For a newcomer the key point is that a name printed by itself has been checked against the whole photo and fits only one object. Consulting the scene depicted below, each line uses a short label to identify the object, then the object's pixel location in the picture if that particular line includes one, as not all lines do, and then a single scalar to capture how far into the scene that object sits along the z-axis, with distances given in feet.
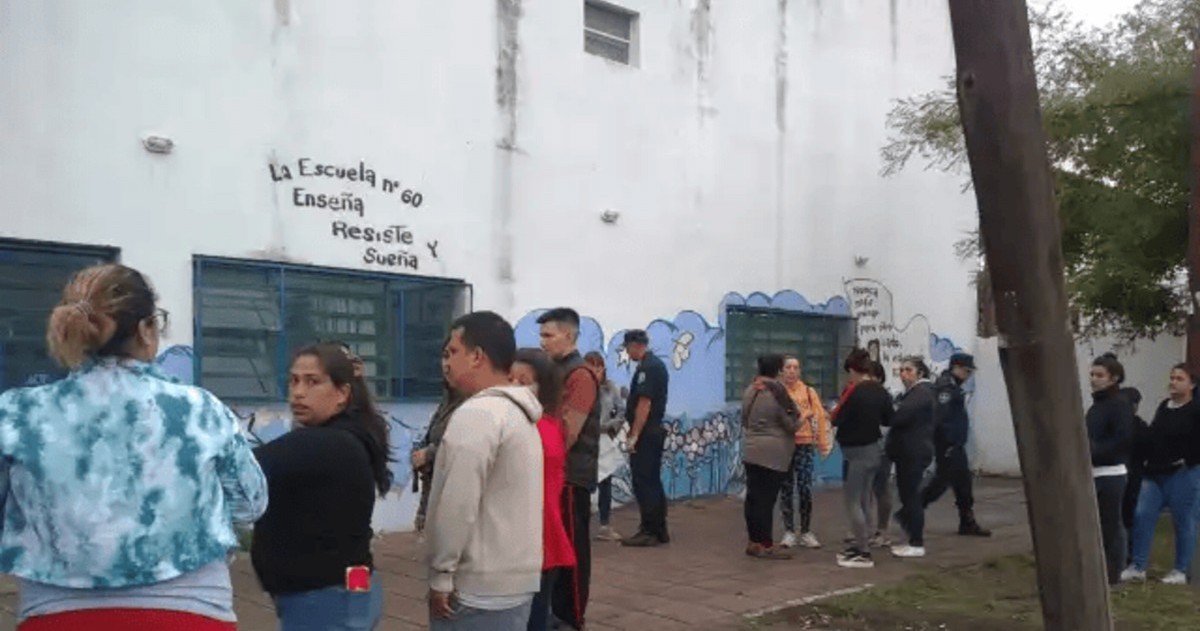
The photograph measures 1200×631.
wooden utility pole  8.04
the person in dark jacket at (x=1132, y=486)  27.32
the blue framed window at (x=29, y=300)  26.02
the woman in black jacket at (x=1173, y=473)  26.89
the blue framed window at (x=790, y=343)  44.06
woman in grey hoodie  29.89
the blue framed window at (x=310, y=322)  29.37
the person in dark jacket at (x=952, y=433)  33.88
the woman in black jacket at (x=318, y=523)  11.37
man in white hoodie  11.84
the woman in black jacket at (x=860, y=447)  29.96
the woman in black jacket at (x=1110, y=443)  26.18
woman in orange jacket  32.60
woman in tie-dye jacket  8.58
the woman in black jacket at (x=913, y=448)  30.78
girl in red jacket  15.49
